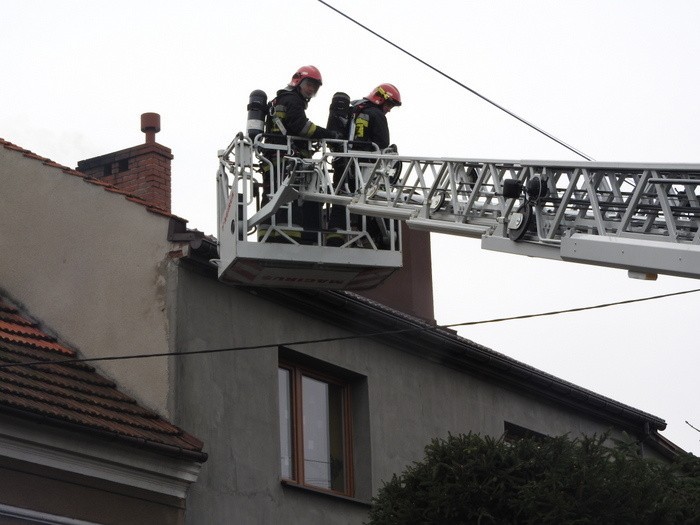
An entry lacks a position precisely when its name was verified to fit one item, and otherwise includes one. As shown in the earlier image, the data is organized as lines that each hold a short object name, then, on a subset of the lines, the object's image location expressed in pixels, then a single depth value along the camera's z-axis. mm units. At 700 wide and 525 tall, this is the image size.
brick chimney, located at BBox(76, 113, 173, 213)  18703
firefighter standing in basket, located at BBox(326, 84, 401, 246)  15953
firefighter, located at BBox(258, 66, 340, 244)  15875
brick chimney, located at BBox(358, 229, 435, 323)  20609
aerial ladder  11656
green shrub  14281
